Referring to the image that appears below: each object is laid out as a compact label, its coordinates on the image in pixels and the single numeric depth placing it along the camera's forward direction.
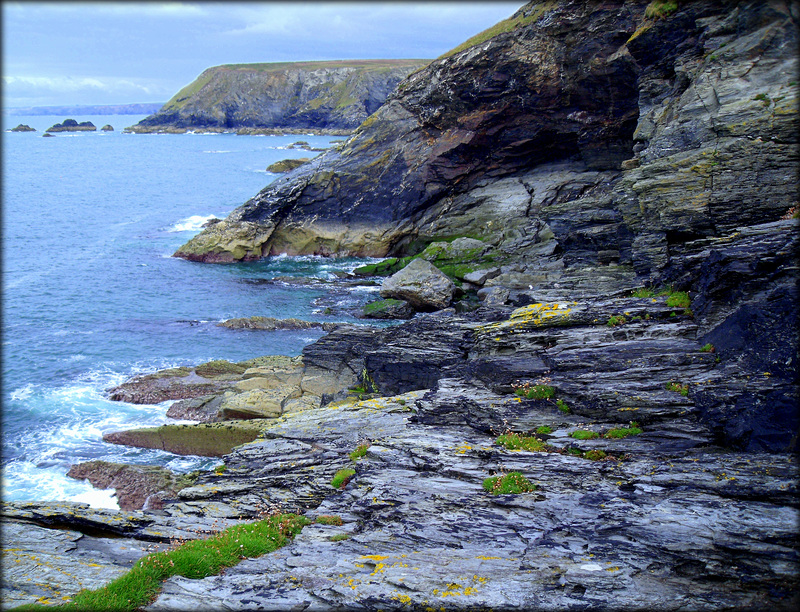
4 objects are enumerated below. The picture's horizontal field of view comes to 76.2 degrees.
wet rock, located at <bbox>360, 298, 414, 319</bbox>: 42.09
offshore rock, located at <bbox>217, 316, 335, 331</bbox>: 42.31
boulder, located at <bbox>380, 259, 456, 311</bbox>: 42.41
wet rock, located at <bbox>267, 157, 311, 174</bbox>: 106.64
